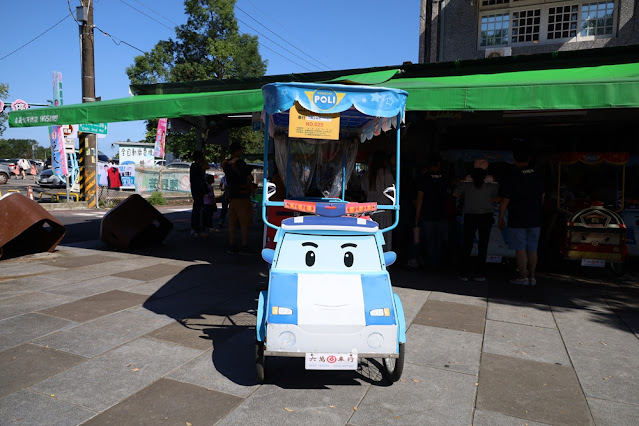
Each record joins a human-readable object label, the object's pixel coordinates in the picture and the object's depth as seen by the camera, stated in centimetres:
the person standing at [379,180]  797
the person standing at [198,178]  1075
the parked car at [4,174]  3259
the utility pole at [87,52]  1544
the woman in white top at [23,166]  4362
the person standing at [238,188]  888
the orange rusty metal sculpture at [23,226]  785
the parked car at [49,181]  2845
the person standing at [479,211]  723
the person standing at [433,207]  779
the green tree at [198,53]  3344
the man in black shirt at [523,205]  692
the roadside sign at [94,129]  1531
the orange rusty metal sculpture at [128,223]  944
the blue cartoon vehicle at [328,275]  347
